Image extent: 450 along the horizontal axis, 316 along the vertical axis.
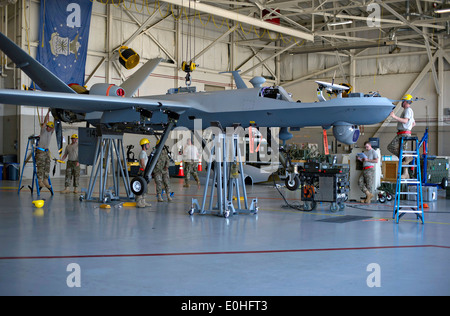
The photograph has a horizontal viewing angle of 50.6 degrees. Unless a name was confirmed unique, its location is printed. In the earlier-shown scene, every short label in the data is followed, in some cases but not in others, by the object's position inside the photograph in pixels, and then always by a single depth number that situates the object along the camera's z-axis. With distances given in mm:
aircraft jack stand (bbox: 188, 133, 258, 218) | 10016
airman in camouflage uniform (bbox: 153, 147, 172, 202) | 12930
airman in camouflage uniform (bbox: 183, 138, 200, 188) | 18109
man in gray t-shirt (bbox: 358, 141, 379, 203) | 13031
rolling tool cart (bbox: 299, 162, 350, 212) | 10945
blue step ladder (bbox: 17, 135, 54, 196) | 14323
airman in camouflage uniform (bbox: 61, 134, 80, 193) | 15469
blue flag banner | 21188
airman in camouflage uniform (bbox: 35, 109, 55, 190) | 14562
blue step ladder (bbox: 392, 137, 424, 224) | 9125
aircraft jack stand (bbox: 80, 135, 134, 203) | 12531
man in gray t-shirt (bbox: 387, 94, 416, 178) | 10148
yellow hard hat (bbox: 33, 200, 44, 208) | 11580
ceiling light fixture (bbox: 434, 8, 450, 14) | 21791
